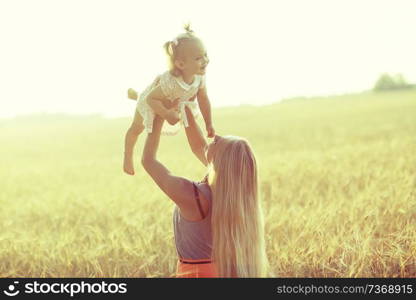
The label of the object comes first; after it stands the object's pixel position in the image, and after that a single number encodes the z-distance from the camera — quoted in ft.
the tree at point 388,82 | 177.47
